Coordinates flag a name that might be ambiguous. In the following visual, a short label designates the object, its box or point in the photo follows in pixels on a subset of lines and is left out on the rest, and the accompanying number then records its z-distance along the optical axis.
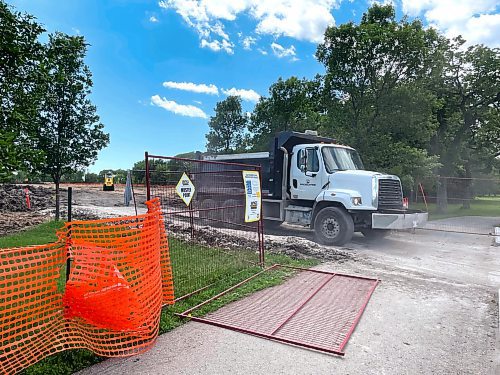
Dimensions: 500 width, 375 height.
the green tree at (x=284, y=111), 23.88
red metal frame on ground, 3.73
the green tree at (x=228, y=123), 30.72
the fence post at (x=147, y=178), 4.33
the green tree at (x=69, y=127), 11.17
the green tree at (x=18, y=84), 6.13
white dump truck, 9.52
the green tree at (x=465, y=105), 20.88
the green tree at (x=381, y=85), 14.03
